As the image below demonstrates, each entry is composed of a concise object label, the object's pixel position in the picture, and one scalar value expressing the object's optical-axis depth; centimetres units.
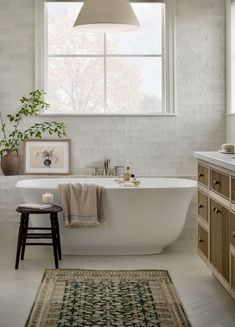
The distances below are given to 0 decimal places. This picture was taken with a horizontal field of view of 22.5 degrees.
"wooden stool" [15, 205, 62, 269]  537
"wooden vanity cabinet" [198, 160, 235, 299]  399
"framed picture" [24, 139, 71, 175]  690
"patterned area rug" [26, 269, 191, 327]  382
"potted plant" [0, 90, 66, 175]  676
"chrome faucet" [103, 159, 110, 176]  685
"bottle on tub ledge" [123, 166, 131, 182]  649
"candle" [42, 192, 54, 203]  559
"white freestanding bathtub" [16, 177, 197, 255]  566
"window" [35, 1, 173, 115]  701
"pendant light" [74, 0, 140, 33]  538
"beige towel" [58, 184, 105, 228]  560
